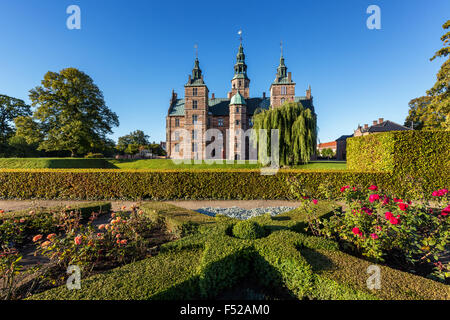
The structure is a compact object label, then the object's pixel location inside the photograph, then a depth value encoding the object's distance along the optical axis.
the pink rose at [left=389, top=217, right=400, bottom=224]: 2.31
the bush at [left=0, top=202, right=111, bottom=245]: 3.48
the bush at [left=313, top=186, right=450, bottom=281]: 2.63
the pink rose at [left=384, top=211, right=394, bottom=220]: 2.33
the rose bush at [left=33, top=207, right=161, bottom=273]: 2.51
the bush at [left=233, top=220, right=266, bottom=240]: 3.06
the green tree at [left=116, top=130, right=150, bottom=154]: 56.78
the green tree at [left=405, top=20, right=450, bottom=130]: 13.67
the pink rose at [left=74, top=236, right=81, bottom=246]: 2.32
